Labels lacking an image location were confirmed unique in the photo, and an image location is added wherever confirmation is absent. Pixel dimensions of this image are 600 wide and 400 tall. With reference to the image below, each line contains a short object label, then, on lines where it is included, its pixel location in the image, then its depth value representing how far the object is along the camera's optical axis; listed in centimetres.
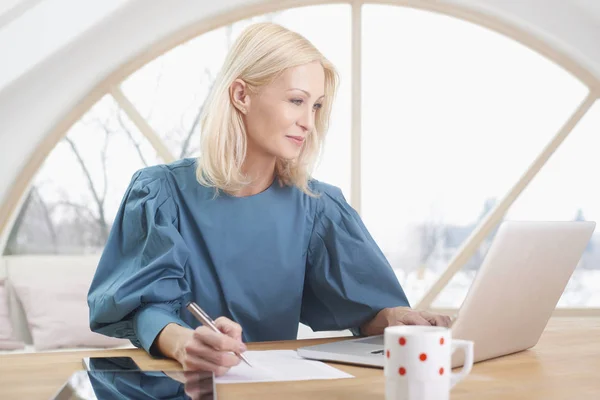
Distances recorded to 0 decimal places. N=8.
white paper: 123
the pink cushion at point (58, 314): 339
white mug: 95
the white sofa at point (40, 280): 341
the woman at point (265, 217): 190
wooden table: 114
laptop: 120
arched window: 455
